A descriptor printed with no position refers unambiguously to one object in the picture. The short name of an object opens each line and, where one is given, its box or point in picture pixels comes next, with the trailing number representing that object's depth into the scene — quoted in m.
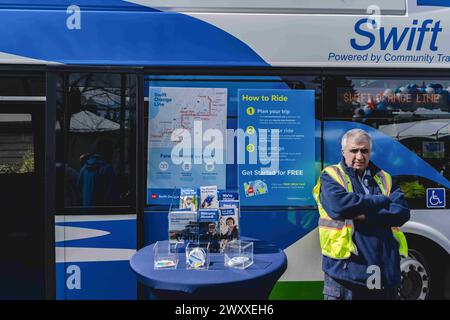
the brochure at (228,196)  2.99
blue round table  2.40
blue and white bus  3.60
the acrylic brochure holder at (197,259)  2.63
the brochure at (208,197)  3.04
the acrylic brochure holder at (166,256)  2.64
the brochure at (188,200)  3.04
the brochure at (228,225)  2.84
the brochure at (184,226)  2.79
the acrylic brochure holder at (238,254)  2.65
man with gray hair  2.90
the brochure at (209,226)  2.82
